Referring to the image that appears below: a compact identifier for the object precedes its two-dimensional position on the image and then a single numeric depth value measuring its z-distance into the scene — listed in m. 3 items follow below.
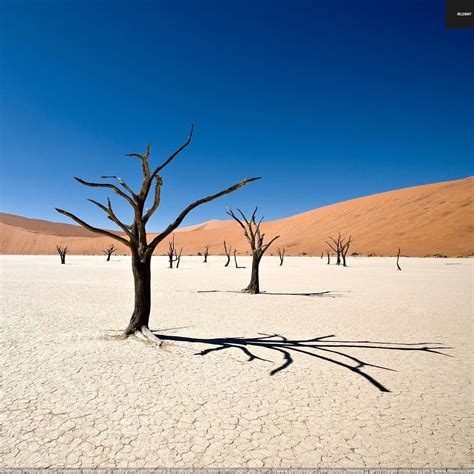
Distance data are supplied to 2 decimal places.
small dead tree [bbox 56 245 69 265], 36.94
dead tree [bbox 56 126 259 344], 6.66
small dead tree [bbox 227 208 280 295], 14.02
